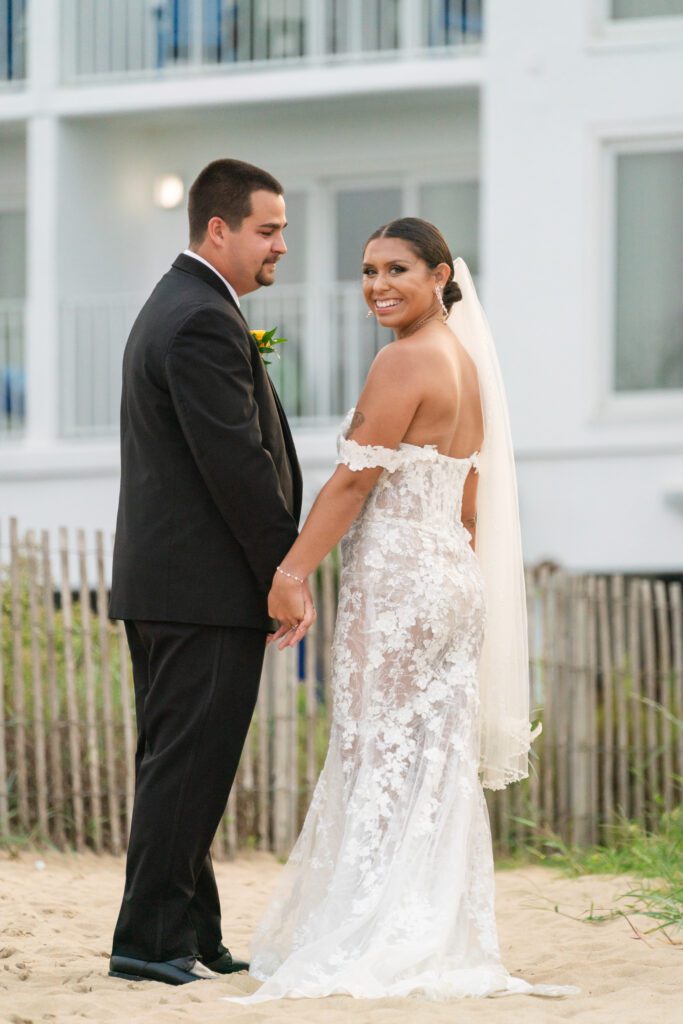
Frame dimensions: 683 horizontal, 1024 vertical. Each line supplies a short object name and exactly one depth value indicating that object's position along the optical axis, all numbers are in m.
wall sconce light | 28.64
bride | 8.41
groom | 8.47
